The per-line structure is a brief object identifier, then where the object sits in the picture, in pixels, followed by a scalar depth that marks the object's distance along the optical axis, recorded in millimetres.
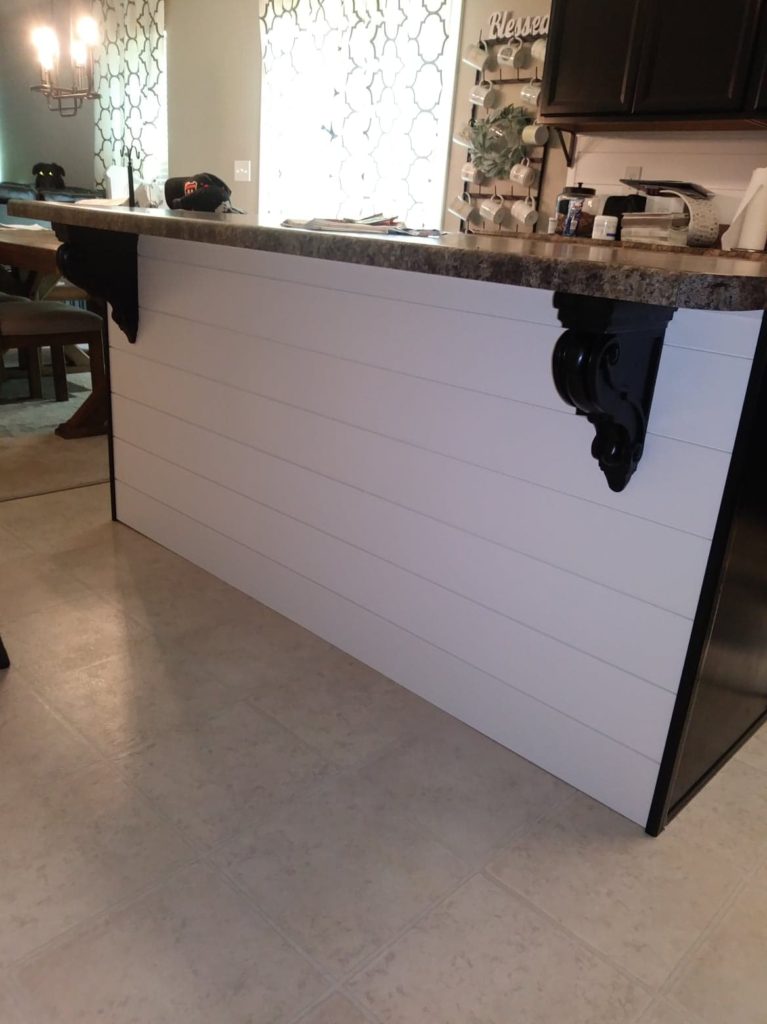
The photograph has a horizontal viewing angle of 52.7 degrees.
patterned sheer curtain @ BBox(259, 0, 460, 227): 3770
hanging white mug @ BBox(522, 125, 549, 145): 3232
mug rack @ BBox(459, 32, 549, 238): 3311
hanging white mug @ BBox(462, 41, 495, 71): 3414
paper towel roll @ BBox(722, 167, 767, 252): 2557
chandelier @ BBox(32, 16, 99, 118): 4978
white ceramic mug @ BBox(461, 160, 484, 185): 3518
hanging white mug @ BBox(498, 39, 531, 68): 3252
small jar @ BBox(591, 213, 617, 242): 2891
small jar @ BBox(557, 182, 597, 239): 3025
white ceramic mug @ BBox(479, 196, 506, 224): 3451
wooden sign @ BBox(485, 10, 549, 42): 3189
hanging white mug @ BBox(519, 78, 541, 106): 3186
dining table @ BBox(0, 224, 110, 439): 2951
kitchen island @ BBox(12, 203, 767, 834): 1083
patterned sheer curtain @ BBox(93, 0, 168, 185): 5402
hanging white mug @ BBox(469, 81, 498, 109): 3408
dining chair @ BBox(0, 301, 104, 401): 3234
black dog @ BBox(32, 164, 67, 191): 5125
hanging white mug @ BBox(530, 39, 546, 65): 3141
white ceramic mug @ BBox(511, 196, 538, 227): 3320
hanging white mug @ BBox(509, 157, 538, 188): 3287
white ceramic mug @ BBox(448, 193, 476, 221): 3555
